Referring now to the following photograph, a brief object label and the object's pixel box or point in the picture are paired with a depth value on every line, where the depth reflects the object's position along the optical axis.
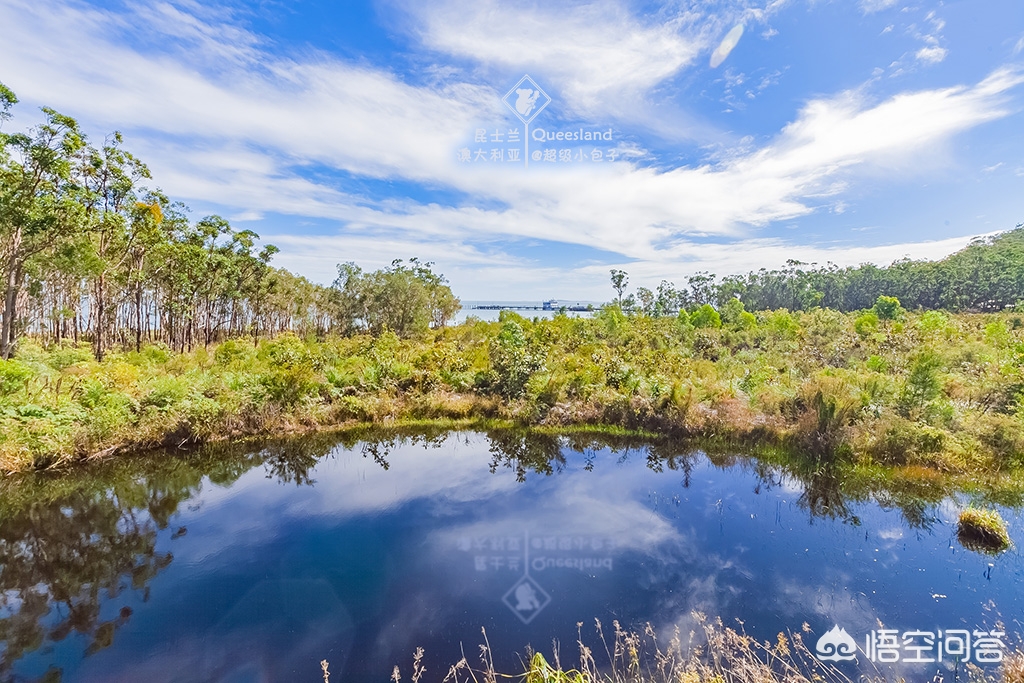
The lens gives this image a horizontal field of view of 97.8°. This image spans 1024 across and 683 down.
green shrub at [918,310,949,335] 20.77
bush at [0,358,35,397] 9.32
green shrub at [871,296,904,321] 29.65
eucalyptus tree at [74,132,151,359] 17.59
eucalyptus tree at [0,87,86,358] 13.06
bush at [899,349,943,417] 9.90
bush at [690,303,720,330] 27.88
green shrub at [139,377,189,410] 10.41
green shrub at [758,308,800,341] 21.70
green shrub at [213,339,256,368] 15.29
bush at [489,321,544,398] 13.45
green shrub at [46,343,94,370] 14.72
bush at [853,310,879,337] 21.11
